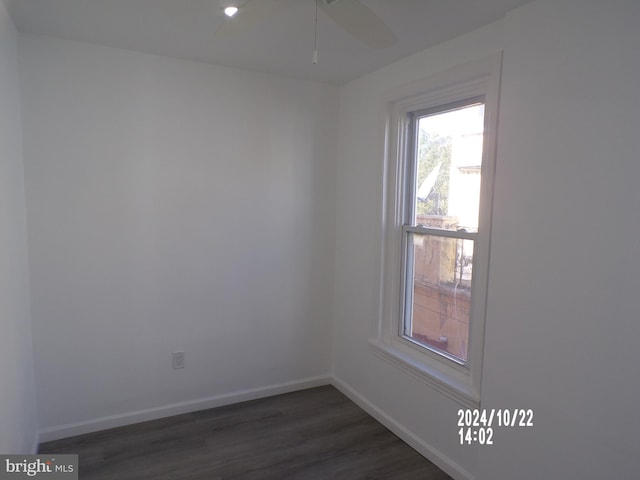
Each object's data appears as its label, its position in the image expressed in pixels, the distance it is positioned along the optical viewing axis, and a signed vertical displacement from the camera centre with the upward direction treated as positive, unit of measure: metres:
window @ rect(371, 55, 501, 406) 2.19 -0.13
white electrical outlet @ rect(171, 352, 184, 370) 2.91 -1.14
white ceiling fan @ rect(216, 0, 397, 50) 1.49 +0.70
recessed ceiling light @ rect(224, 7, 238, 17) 1.65 +0.78
